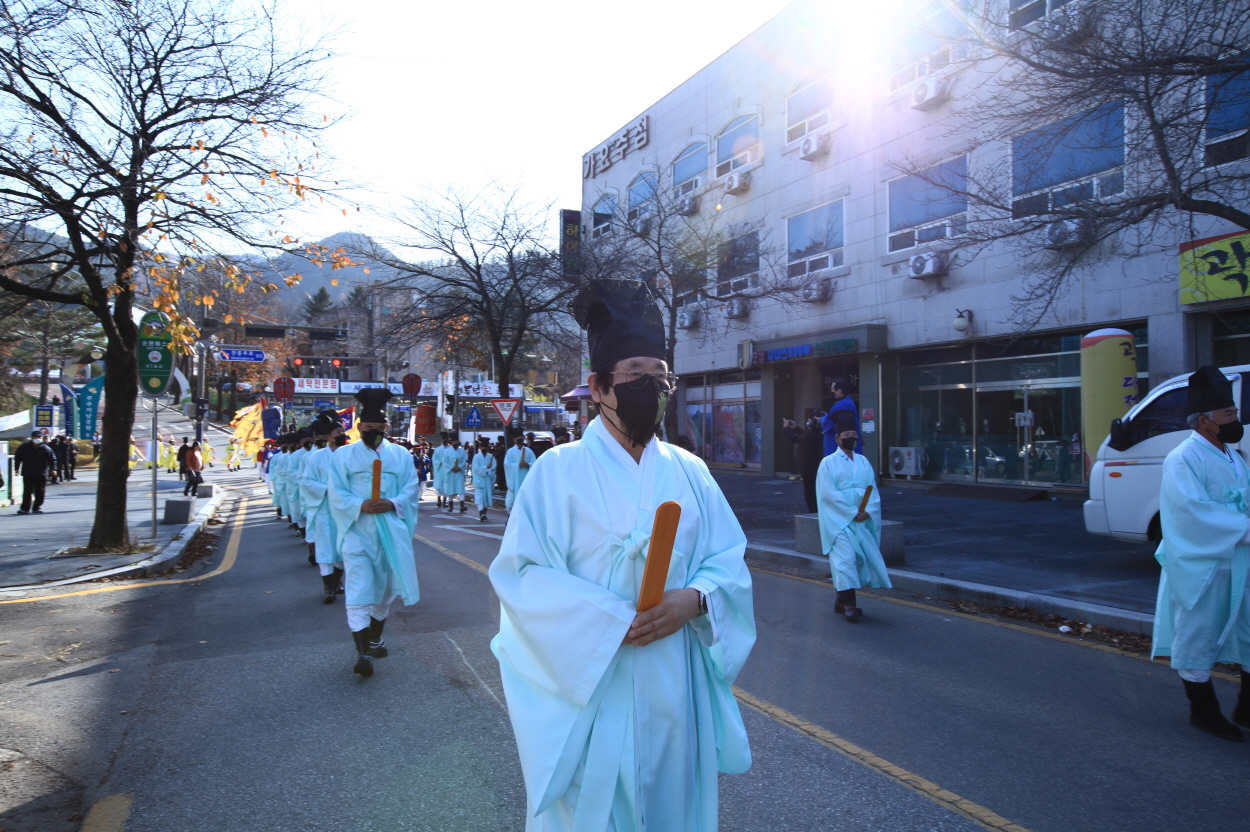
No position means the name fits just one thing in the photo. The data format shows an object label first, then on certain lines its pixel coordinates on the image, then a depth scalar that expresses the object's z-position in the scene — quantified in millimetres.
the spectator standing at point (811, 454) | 13961
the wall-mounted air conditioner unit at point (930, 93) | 16938
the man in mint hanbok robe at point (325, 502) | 7668
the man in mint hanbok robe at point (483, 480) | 17906
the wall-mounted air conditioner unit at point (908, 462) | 18984
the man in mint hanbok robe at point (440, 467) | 19922
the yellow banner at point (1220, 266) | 11922
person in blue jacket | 7844
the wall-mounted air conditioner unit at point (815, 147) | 20469
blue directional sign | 39469
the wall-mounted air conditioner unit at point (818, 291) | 20516
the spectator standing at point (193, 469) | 22203
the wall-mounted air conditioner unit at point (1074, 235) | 8841
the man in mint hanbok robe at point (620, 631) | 2152
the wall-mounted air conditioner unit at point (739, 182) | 23219
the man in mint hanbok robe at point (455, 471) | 19828
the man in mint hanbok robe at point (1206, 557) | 4230
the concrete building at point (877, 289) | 14727
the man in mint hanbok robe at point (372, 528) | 5645
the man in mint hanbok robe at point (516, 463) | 17375
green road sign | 11625
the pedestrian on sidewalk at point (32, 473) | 17641
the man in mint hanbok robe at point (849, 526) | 7020
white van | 8727
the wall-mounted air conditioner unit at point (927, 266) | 17156
